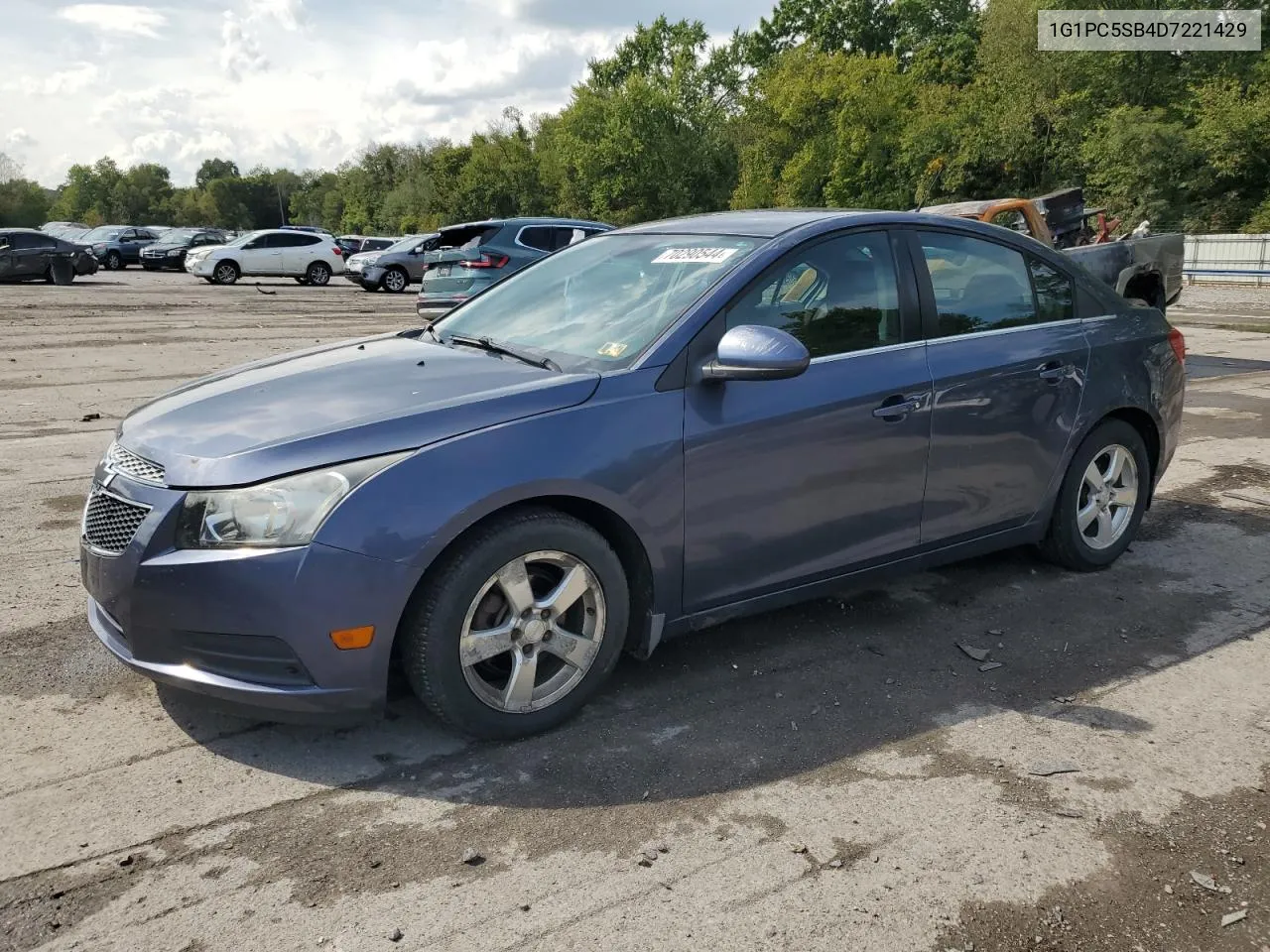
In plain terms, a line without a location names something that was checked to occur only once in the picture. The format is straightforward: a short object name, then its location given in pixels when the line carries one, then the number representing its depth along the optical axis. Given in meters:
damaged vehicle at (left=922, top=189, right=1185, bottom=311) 12.59
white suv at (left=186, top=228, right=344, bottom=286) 30.34
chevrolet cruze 3.00
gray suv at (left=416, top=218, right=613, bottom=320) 16.12
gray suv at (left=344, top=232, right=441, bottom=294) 28.33
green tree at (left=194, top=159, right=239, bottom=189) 160.75
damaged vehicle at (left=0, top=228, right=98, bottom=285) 26.72
